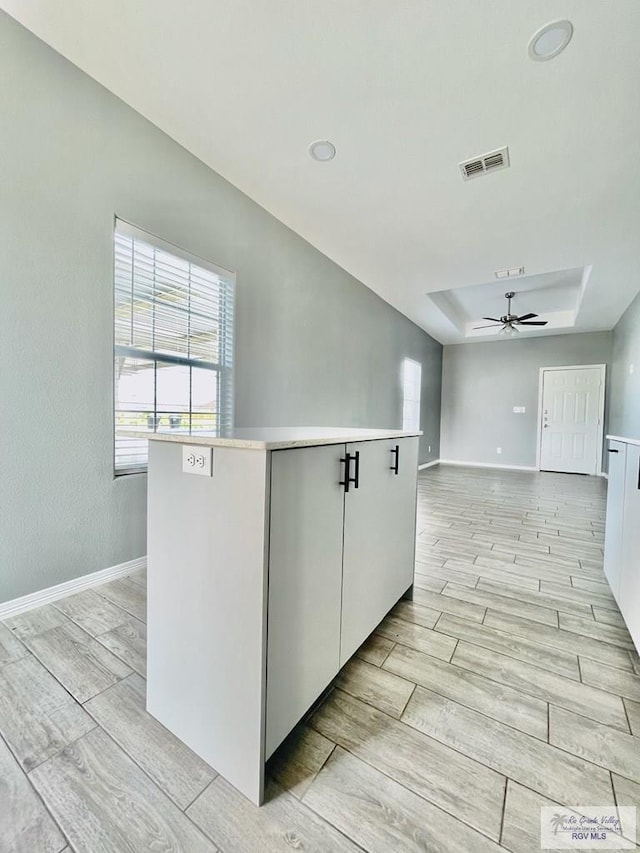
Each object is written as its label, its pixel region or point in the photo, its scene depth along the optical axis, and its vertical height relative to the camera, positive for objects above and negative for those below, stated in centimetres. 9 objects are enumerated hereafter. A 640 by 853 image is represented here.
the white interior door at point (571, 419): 677 -2
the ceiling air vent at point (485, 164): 241 +179
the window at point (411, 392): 644 +43
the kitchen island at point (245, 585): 91 -51
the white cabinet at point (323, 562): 96 -51
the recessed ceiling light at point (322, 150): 238 +182
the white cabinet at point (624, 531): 157 -57
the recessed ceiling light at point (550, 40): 163 +181
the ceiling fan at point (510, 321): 552 +158
